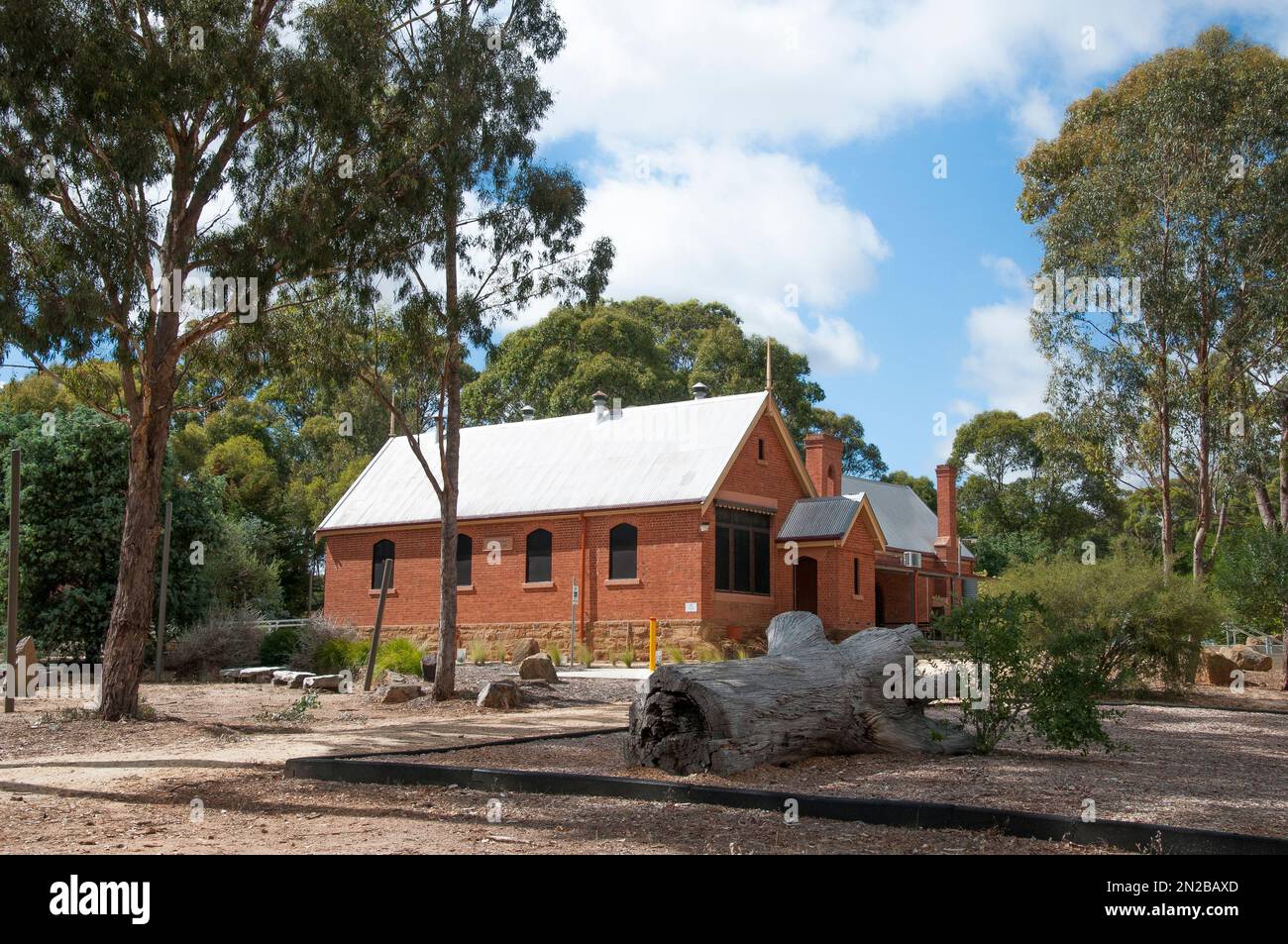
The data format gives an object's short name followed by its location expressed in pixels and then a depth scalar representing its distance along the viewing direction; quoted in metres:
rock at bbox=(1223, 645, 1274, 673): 25.09
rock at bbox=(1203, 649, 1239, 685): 23.56
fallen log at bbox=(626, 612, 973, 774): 9.19
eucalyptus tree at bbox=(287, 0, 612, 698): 16.45
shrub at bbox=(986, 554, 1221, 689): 18.98
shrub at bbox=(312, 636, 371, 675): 22.50
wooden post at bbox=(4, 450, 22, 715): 13.58
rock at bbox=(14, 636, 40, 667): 17.45
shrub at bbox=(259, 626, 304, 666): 24.27
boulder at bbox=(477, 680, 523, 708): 16.59
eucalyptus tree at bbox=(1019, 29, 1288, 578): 26.34
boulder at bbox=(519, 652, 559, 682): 20.17
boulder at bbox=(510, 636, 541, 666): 28.41
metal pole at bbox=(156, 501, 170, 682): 20.61
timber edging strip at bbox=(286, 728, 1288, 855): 6.16
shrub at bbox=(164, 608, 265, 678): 23.56
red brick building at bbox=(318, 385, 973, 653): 29.59
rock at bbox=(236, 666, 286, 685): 21.83
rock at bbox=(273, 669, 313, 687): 20.06
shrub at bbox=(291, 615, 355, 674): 23.61
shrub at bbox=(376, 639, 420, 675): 21.75
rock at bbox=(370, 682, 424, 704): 16.92
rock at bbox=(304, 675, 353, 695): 19.20
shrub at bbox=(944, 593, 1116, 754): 10.14
